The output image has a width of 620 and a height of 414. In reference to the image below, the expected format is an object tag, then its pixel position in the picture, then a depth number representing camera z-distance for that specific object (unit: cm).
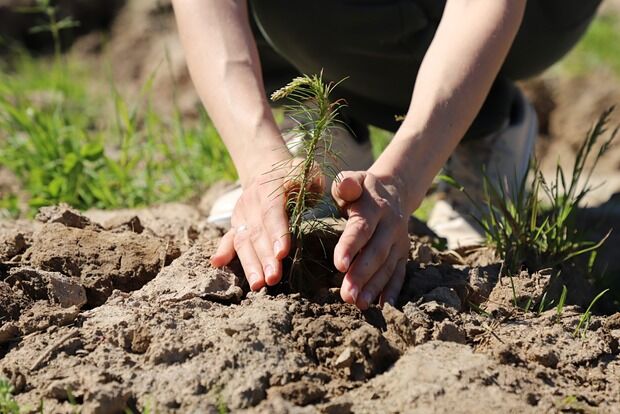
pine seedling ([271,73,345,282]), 155
